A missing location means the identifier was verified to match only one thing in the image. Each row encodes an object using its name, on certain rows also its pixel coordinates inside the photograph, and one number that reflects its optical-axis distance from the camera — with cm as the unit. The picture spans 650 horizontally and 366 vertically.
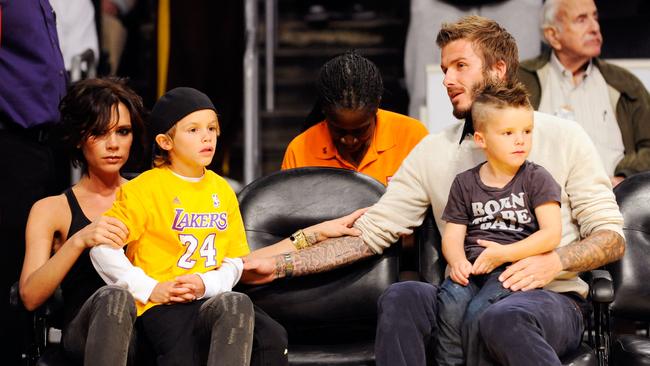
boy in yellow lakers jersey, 640
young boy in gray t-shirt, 655
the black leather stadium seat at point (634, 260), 741
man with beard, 623
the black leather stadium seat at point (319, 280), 725
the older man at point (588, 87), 1020
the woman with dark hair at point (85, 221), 647
